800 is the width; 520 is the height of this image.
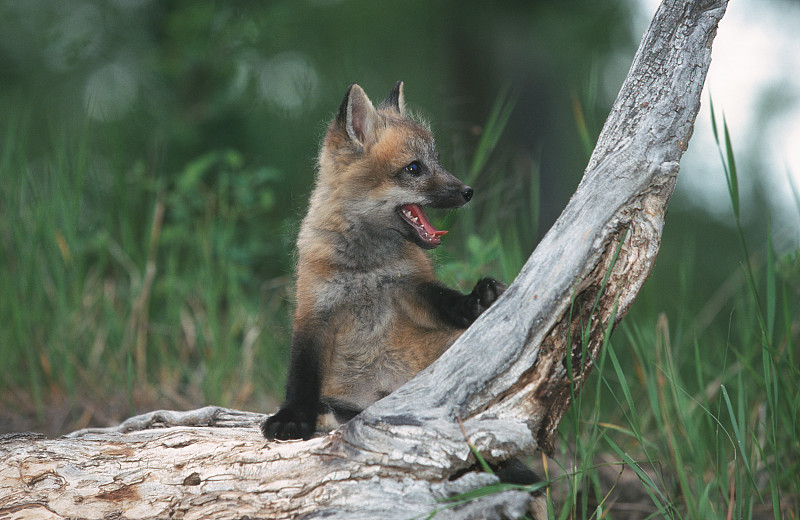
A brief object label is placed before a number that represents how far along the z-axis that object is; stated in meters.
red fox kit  6.47
